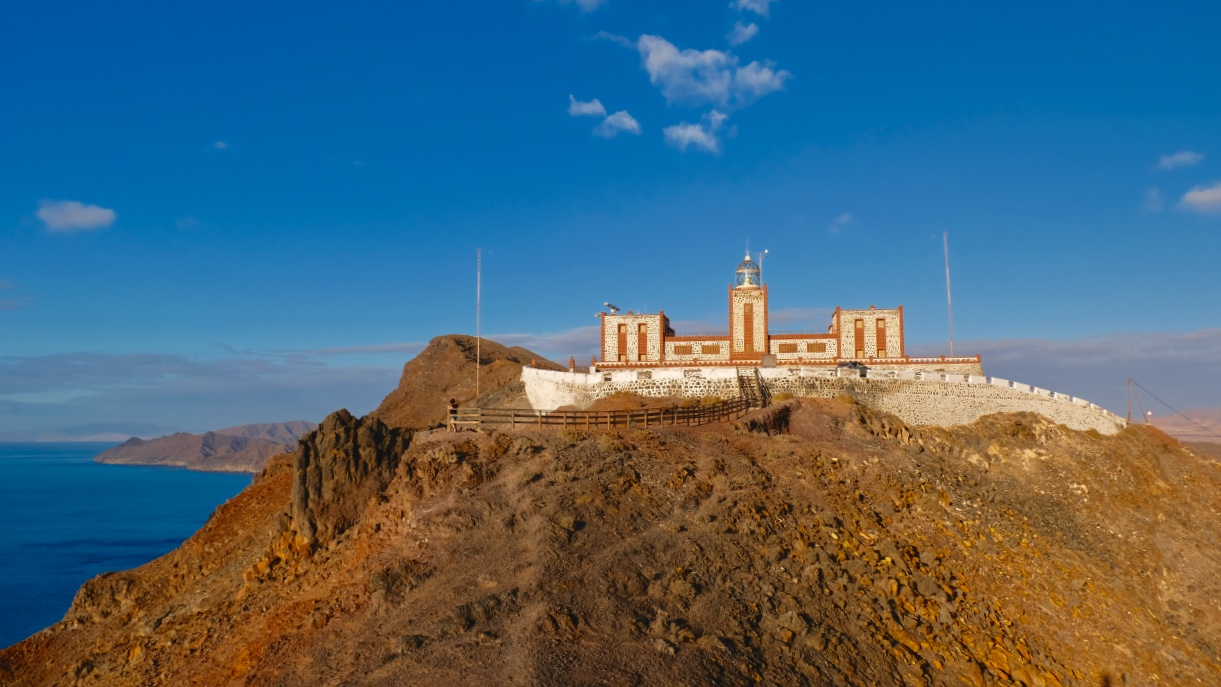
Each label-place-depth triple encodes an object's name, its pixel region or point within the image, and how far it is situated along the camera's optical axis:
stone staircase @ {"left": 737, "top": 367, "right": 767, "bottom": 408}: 40.84
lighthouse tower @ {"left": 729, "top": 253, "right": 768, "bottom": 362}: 48.34
